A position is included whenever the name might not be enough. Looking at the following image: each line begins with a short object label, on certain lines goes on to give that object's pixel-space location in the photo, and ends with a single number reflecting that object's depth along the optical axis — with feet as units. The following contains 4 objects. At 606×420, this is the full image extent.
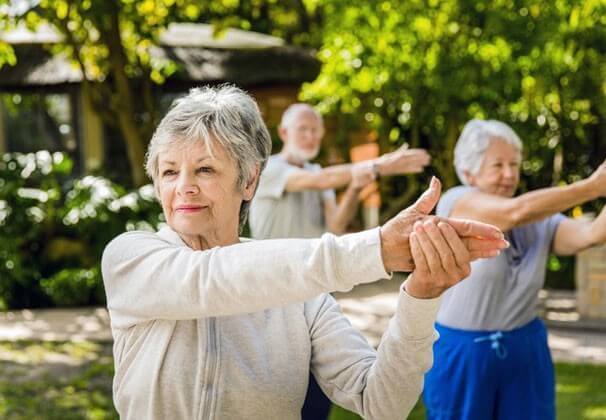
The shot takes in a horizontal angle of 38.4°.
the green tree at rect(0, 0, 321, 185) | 28.25
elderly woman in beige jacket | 4.98
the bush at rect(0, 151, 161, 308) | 28.66
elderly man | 13.53
